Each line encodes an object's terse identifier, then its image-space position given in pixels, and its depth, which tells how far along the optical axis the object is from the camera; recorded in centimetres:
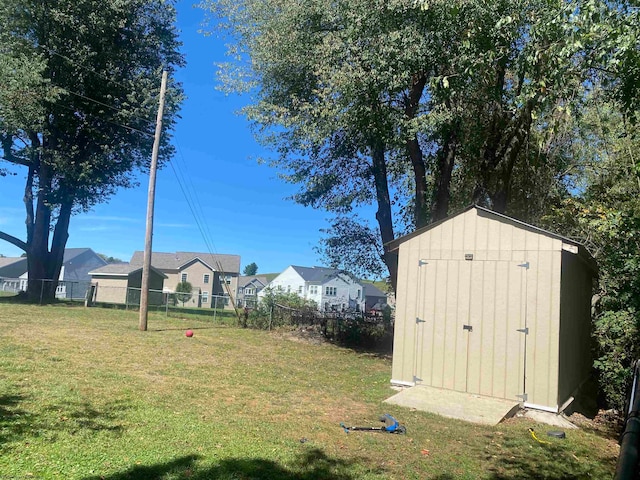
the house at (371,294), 5227
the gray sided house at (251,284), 5596
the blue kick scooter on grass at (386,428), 525
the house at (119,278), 3825
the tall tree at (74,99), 1792
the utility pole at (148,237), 1298
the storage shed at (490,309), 663
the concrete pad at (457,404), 616
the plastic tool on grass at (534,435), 546
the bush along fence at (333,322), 1488
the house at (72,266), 5459
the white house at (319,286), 4800
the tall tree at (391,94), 909
